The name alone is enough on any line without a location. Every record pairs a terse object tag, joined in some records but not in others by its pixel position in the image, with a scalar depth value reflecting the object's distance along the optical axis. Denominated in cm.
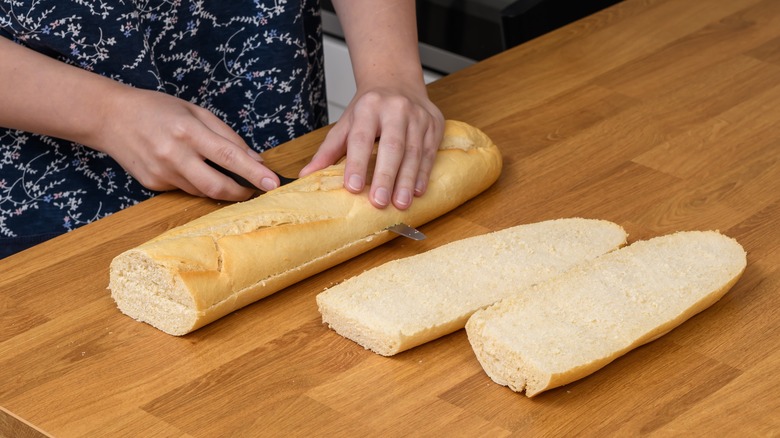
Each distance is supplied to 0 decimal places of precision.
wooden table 123
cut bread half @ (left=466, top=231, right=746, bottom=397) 124
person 142
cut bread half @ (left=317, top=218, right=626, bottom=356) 128
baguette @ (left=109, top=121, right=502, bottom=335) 130
